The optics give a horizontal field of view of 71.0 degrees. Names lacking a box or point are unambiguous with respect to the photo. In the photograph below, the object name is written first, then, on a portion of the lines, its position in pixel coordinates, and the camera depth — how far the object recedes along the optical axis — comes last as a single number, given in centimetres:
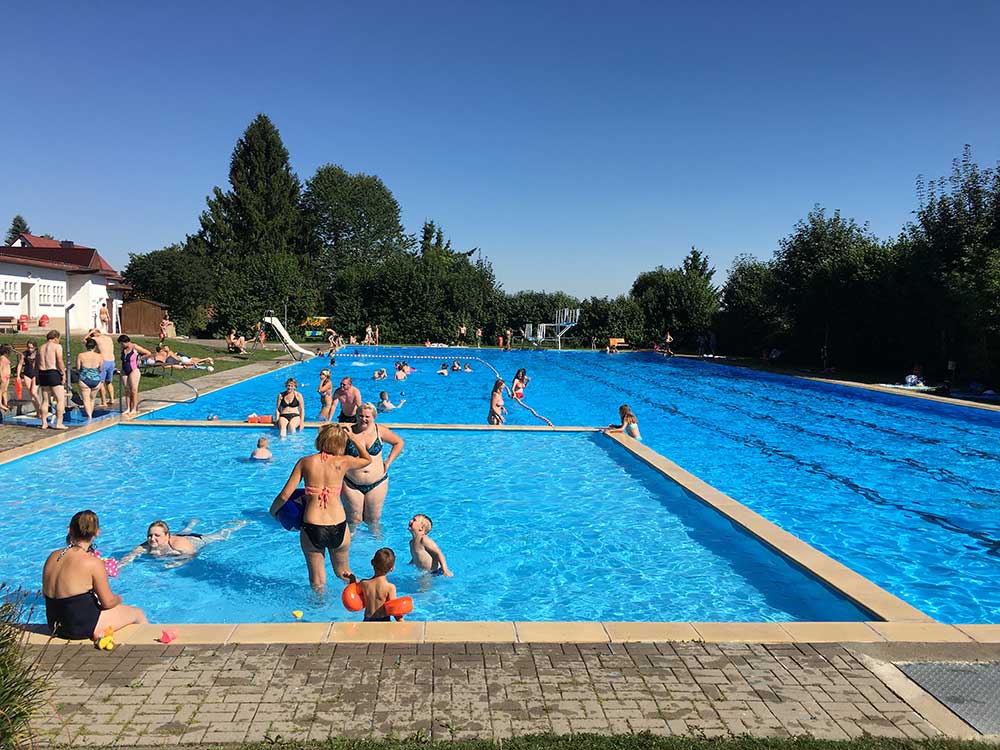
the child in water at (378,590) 545
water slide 3309
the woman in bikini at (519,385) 1867
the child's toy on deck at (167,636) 459
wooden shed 3816
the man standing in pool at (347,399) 1275
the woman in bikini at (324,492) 594
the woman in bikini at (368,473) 776
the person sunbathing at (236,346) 3214
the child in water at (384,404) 1830
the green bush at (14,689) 309
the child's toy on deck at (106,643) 448
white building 2745
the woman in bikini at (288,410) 1411
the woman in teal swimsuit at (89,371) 1393
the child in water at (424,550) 708
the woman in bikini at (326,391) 1628
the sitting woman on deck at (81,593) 464
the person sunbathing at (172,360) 2131
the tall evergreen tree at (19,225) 9815
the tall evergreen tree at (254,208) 5894
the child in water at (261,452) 1211
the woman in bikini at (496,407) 1556
